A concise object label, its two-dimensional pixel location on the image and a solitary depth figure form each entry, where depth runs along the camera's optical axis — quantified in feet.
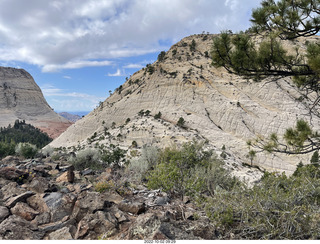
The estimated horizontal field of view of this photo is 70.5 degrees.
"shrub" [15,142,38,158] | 46.14
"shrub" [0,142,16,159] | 47.52
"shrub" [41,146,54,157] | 65.11
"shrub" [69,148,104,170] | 37.71
